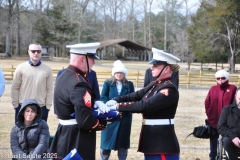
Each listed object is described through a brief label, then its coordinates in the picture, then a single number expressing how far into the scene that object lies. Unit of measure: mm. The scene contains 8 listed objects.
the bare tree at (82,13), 95166
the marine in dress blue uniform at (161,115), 6613
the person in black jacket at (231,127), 9787
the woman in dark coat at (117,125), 9773
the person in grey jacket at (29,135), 7953
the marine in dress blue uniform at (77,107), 5629
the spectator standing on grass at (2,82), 8584
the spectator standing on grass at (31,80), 10143
